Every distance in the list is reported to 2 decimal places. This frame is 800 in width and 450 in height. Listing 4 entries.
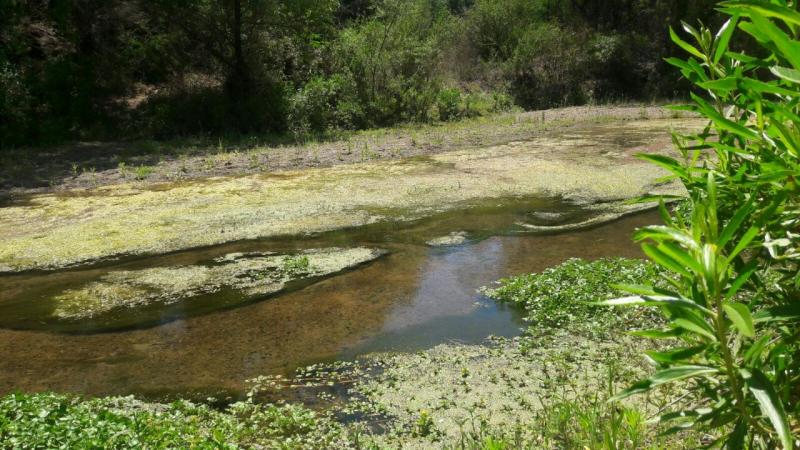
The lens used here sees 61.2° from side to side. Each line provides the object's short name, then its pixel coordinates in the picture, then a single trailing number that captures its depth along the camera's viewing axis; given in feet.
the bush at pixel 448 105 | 55.88
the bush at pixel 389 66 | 53.21
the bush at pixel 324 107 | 47.73
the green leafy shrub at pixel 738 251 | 4.10
